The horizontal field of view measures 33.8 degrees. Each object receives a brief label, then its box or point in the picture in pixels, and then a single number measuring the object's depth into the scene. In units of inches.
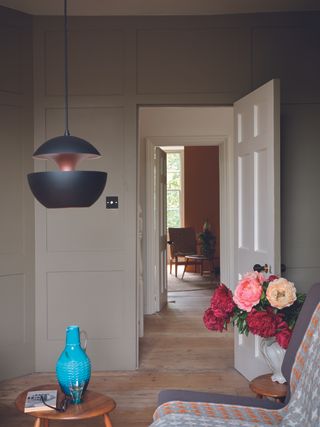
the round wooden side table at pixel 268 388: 94.0
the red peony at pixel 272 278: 101.3
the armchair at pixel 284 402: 78.9
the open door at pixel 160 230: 258.8
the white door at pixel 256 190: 133.3
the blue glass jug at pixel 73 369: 95.6
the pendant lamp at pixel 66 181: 79.4
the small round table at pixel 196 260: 378.9
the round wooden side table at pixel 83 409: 90.7
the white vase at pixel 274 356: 99.8
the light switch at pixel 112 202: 170.1
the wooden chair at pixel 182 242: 390.3
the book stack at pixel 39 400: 92.5
